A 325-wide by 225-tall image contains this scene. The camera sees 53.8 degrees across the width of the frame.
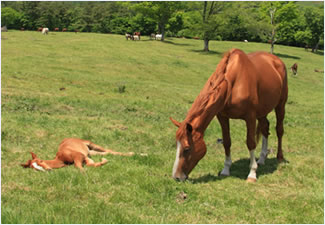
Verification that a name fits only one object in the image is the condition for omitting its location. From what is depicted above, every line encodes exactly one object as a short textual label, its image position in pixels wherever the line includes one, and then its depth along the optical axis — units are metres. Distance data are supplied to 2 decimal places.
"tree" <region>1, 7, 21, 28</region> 65.50
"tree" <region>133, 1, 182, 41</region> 61.22
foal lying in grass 7.38
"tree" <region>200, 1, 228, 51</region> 50.59
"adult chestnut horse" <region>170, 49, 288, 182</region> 6.58
